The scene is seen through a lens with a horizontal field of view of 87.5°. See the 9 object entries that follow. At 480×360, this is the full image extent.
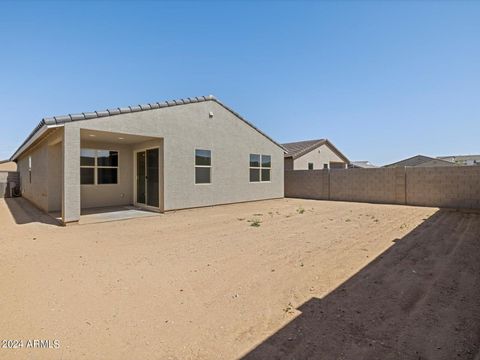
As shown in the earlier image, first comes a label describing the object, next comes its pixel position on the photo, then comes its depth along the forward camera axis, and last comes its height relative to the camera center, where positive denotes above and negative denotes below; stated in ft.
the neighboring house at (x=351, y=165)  93.25 +5.03
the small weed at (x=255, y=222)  25.71 -4.70
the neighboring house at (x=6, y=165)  110.22 +5.99
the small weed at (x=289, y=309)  9.34 -4.95
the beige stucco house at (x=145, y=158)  26.99 +3.03
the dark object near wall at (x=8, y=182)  59.01 -0.84
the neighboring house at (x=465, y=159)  108.89 +9.30
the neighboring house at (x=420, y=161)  99.30 +7.56
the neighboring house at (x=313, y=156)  68.94 +6.93
